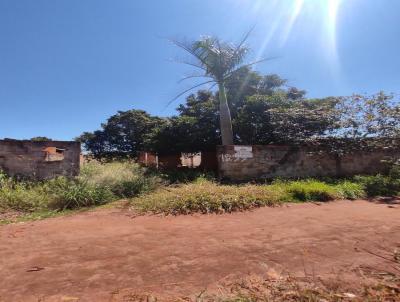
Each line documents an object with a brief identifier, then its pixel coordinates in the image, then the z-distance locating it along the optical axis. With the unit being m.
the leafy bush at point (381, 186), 8.45
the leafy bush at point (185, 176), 9.68
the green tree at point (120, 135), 22.55
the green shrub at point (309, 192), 7.59
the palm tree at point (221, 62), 10.60
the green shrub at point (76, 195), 6.99
